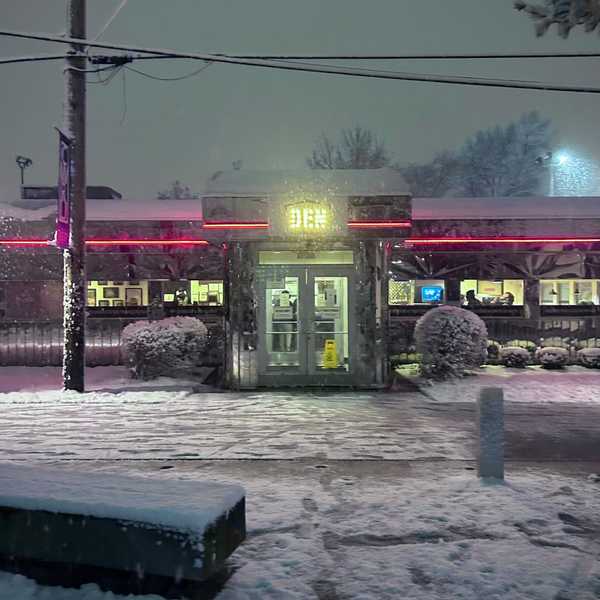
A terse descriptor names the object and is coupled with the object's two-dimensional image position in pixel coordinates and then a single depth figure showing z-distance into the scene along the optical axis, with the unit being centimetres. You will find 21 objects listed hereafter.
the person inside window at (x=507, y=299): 1866
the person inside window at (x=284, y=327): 1357
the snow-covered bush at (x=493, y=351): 1678
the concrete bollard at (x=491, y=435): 652
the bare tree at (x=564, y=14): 586
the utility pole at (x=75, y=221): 1223
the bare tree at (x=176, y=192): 7594
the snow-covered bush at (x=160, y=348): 1391
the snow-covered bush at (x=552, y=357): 1617
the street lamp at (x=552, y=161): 4733
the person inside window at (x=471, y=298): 1875
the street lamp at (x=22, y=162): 5538
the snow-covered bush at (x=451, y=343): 1399
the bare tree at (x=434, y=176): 5809
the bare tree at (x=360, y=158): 5134
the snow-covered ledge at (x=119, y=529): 387
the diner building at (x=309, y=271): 1326
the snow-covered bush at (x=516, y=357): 1638
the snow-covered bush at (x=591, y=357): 1627
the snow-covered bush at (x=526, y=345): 1685
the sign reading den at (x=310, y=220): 1308
